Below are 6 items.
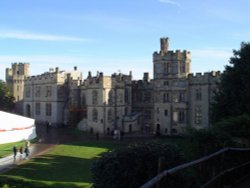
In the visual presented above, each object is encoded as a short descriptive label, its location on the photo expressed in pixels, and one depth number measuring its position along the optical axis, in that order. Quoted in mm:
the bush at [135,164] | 12156
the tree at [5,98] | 80419
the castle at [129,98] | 54781
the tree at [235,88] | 33616
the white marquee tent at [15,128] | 49656
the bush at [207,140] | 15875
